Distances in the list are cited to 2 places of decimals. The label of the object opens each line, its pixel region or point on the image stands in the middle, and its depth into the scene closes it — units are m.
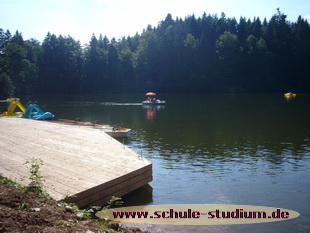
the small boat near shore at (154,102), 50.34
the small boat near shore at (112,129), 21.45
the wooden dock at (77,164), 8.17
